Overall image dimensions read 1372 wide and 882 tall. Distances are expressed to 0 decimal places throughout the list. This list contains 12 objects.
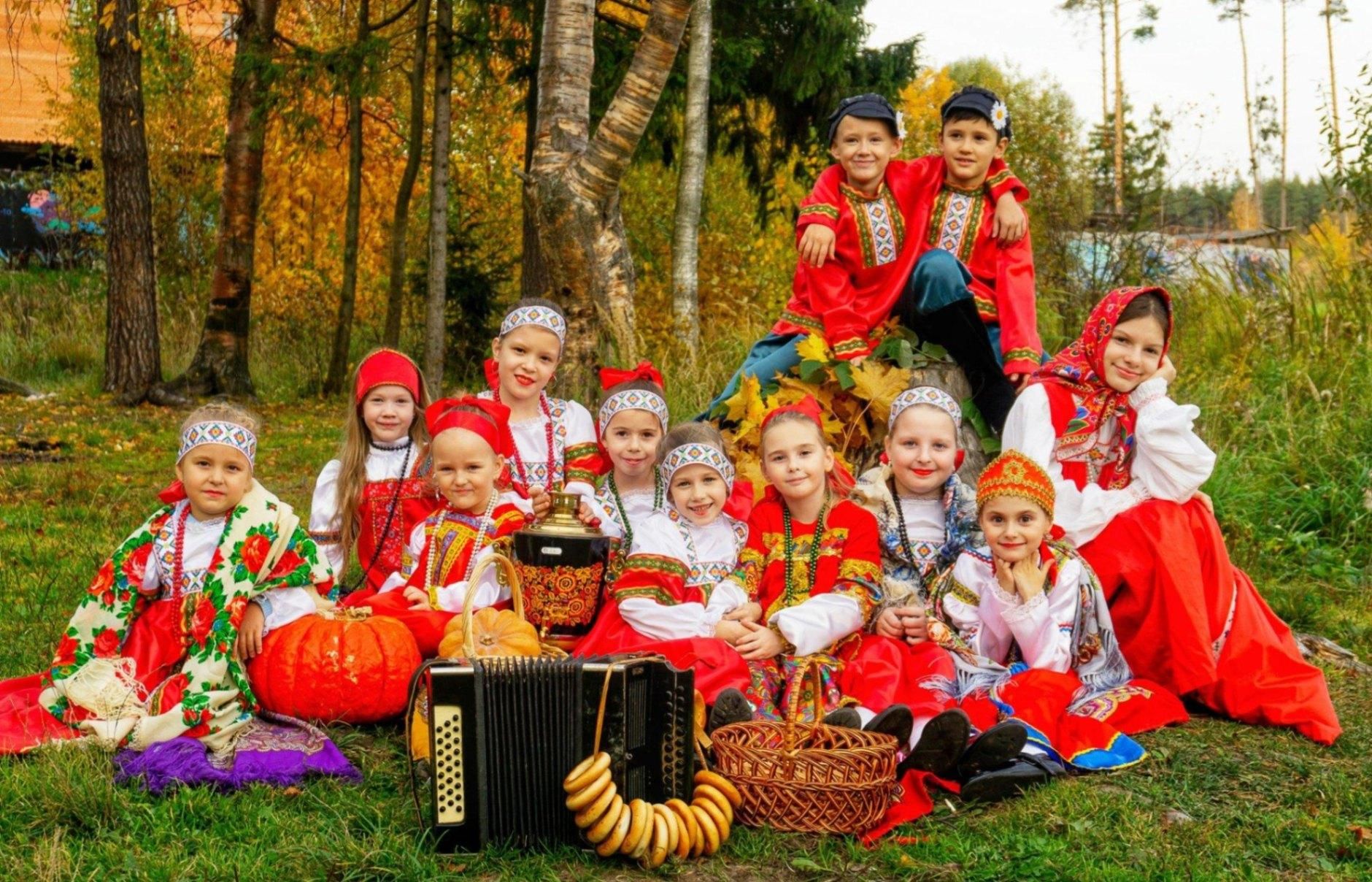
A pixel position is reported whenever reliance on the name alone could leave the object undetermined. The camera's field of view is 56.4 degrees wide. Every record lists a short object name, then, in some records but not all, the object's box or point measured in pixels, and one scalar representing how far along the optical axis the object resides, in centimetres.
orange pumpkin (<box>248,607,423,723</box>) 480
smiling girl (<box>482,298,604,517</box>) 571
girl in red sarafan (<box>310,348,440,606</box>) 575
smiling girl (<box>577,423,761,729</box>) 468
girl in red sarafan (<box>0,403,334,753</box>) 452
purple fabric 420
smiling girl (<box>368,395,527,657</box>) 532
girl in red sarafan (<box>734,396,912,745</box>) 476
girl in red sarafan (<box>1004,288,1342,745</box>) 511
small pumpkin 455
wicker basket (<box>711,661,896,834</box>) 392
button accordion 365
